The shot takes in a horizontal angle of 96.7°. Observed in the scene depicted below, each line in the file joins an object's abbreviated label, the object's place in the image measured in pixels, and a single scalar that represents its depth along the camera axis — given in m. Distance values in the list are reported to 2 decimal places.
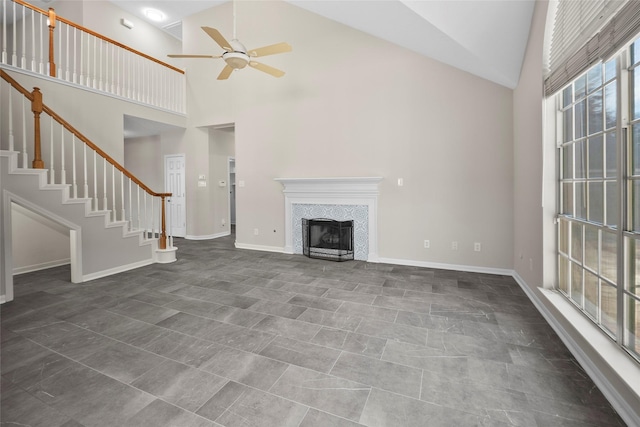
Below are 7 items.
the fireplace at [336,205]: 4.76
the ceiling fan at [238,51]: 3.51
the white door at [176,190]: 7.11
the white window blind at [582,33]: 1.49
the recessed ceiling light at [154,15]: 6.77
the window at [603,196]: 1.58
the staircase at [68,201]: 3.21
